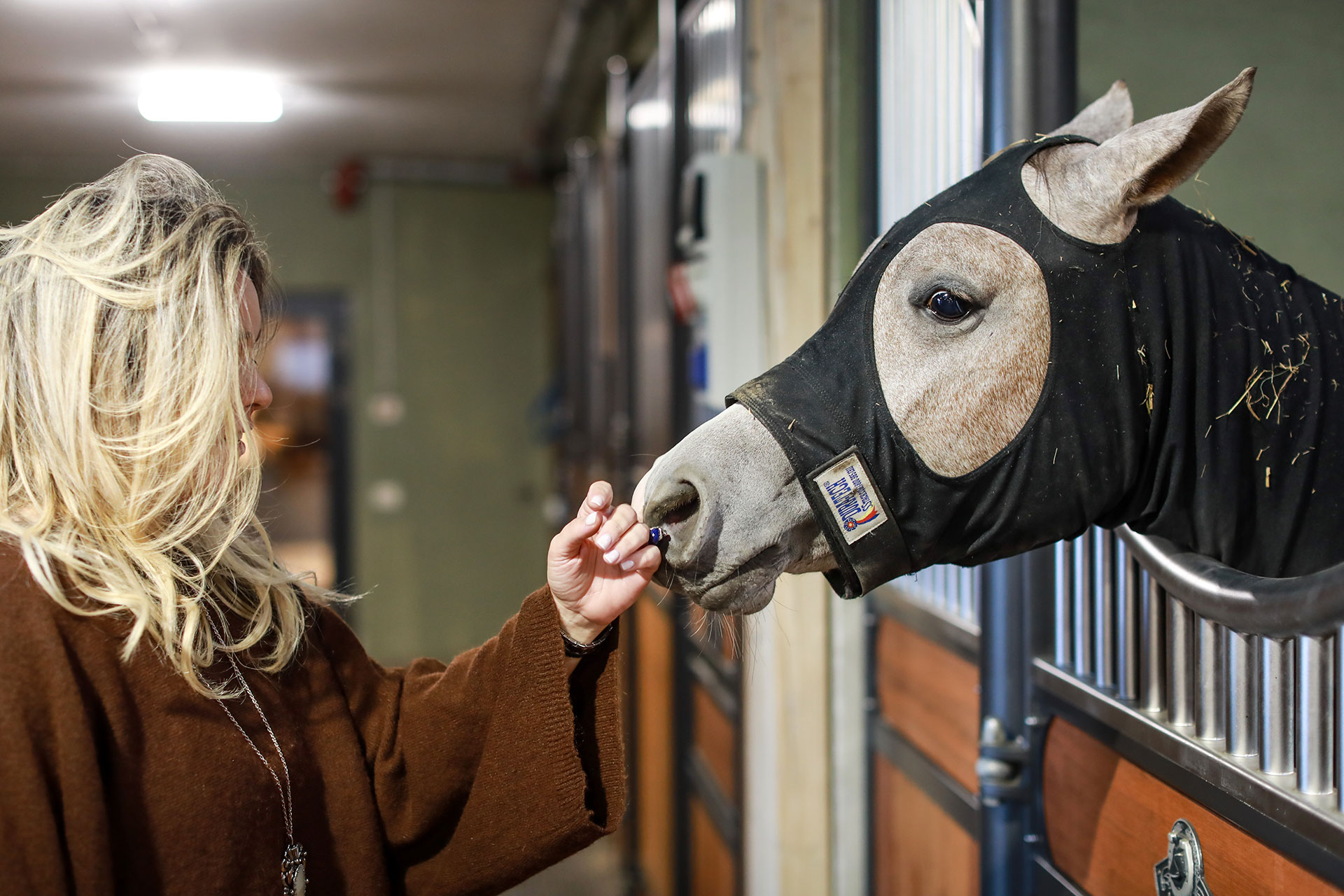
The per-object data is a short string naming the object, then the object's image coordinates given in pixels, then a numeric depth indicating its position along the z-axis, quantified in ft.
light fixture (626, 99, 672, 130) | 7.57
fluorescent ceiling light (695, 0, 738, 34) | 5.63
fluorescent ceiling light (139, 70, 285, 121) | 10.89
